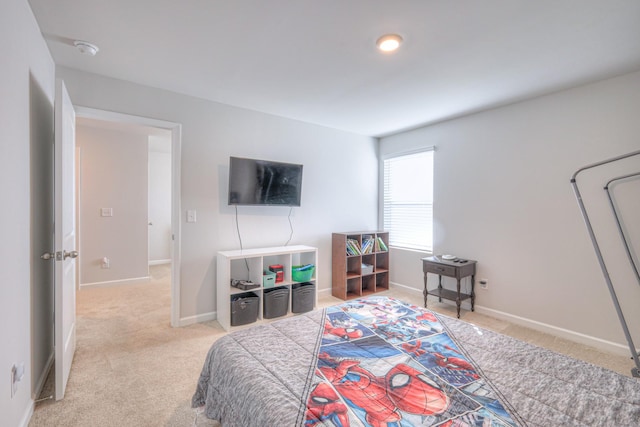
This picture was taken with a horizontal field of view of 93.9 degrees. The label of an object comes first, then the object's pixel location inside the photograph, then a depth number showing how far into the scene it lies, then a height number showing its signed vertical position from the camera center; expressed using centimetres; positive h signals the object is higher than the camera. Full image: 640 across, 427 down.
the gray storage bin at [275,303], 332 -105
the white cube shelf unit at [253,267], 312 -67
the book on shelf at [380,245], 451 -53
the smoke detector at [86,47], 219 +121
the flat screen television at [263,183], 338 +33
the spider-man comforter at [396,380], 107 -73
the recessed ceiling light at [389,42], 205 +119
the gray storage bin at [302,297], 353 -104
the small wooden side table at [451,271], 338 -71
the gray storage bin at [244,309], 312 -106
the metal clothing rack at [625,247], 210 -32
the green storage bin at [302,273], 357 -76
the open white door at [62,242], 194 -22
